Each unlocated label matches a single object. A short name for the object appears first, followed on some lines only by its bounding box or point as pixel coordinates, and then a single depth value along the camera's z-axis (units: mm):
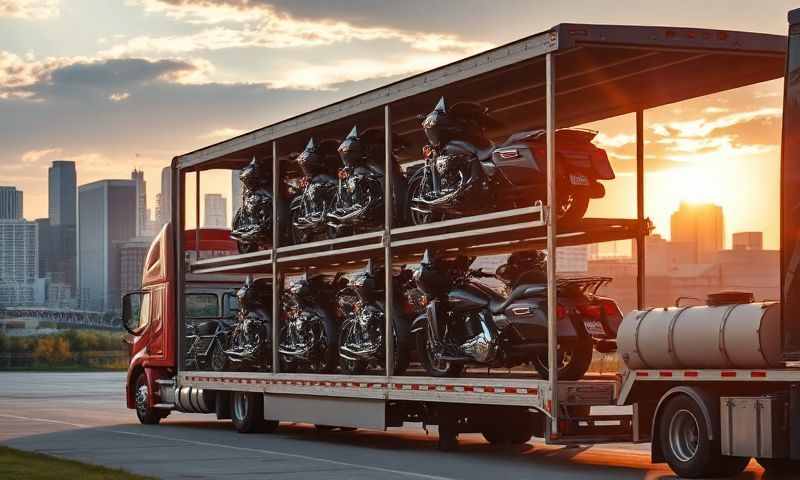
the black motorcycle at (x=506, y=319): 16422
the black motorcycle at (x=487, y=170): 16578
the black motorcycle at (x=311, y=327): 21641
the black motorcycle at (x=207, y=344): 24828
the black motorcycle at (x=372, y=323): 19312
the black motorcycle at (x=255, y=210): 23422
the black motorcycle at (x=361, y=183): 20094
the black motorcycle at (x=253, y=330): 23453
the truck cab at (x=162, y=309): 25781
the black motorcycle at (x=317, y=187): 21609
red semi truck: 13617
